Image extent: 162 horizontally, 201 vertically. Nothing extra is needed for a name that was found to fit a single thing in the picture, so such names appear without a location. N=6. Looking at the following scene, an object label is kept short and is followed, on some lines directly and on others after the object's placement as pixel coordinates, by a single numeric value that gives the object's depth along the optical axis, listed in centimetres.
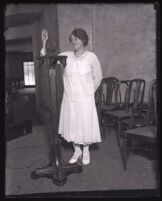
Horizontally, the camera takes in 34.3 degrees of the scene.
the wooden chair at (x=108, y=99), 428
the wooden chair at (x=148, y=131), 287
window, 285
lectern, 264
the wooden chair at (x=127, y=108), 371
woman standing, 298
